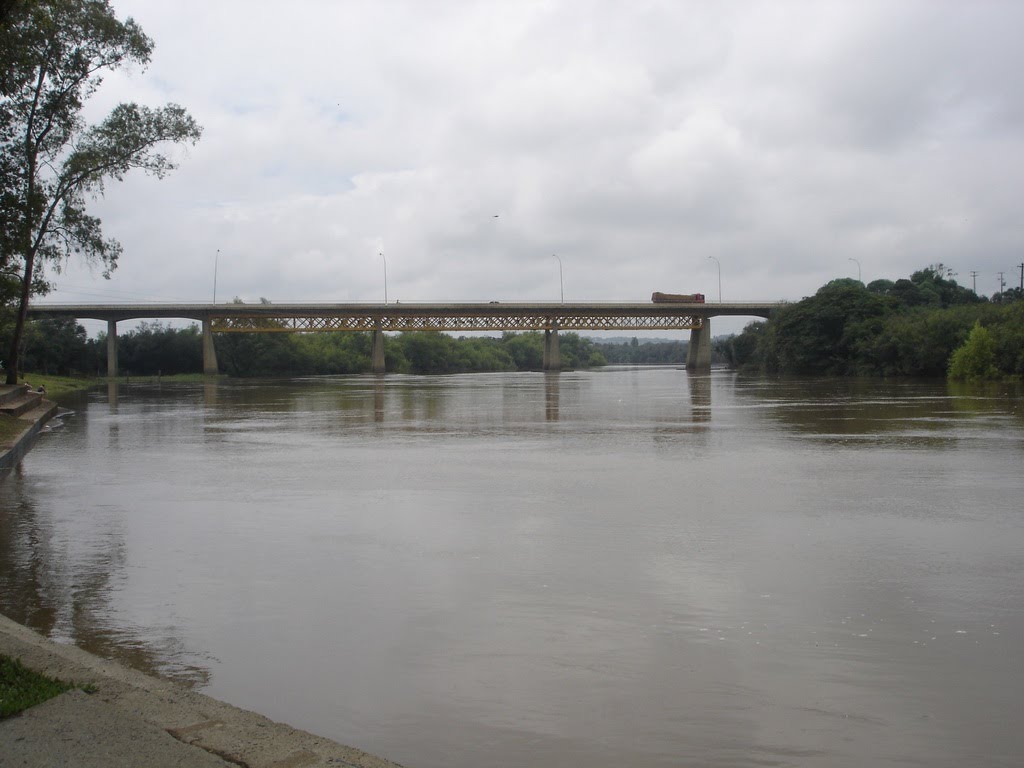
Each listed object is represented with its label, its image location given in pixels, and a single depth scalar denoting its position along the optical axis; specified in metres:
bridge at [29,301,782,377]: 116.62
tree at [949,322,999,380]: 65.12
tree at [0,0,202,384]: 30.61
